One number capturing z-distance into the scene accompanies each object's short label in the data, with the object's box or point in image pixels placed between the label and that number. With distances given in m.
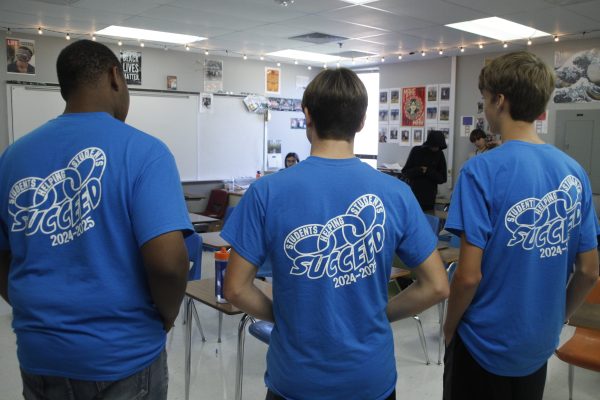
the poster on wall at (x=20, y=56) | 5.89
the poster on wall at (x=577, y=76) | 5.89
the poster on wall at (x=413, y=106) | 7.71
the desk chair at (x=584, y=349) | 2.44
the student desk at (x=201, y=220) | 4.84
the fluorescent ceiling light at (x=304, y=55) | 7.29
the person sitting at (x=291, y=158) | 6.85
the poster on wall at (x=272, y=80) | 8.14
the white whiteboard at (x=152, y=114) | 6.01
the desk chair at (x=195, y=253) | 3.41
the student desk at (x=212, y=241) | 3.73
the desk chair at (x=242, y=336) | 2.47
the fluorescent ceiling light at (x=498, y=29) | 5.26
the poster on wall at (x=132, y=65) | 6.70
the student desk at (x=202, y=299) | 2.36
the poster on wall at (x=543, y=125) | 6.43
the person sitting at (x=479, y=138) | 6.10
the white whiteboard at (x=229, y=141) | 7.58
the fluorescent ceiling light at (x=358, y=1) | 4.38
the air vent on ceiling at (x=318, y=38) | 5.89
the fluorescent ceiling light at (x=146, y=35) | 5.86
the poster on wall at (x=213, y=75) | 7.45
